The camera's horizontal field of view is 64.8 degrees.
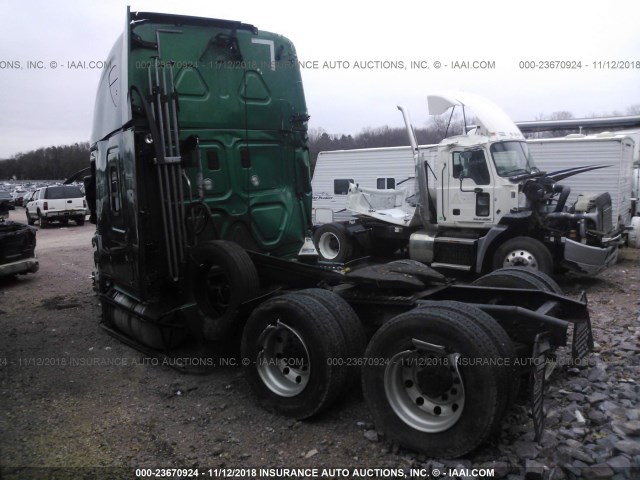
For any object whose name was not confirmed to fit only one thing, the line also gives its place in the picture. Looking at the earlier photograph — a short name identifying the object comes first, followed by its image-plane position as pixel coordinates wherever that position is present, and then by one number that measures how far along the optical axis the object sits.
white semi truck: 8.48
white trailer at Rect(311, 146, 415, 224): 13.80
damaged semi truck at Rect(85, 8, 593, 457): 3.15
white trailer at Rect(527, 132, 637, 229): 10.71
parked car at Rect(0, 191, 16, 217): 12.19
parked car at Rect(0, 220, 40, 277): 9.60
